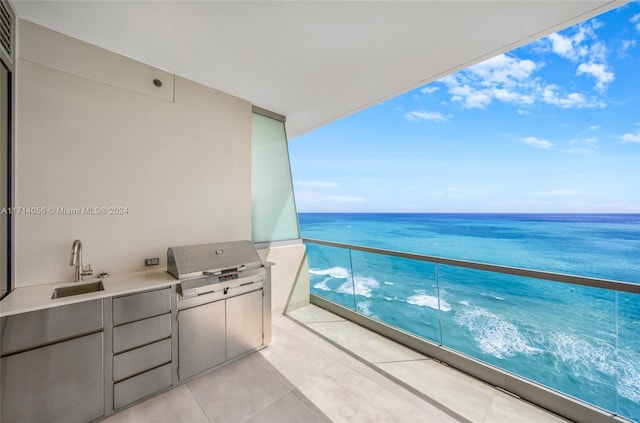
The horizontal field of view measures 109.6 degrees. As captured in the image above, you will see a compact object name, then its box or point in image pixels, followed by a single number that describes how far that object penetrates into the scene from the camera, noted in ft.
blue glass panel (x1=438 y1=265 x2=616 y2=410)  5.30
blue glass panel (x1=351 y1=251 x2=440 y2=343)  8.52
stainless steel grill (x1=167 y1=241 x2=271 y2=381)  6.77
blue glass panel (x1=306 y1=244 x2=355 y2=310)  11.44
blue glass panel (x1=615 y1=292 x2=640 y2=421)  4.83
